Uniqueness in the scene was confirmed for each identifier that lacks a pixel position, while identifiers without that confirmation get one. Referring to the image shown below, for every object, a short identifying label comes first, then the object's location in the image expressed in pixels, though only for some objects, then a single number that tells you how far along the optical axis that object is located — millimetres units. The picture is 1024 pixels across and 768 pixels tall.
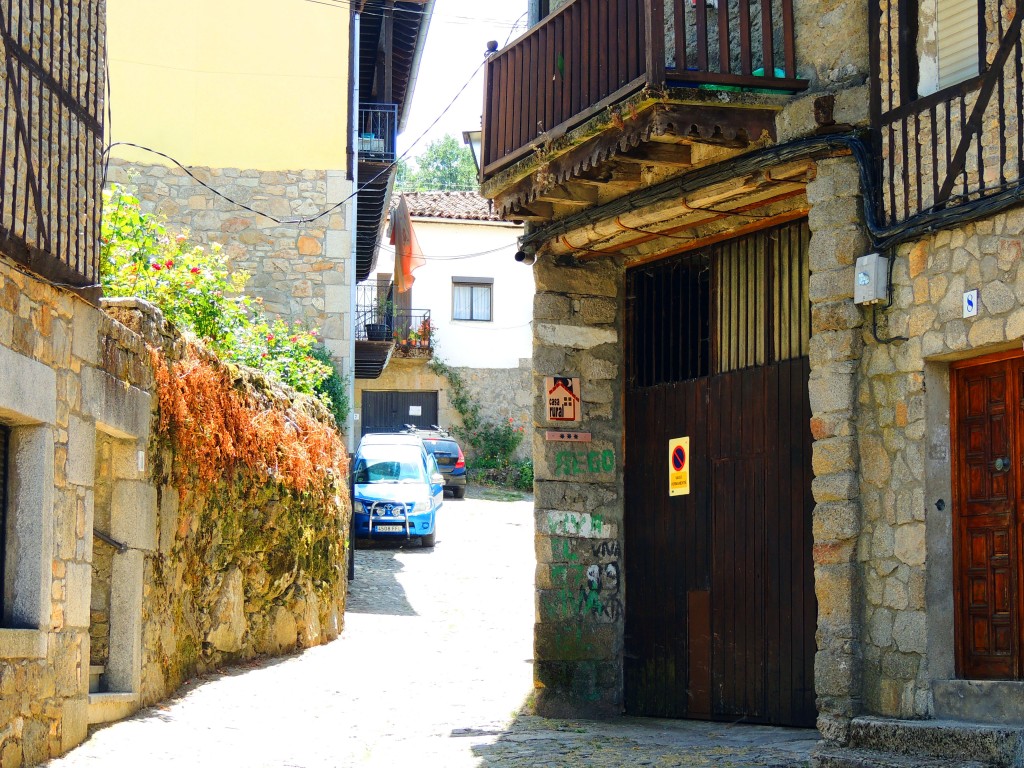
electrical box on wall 7348
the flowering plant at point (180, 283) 10898
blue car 19578
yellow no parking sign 9820
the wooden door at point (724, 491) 8828
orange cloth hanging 20422
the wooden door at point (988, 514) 6797
